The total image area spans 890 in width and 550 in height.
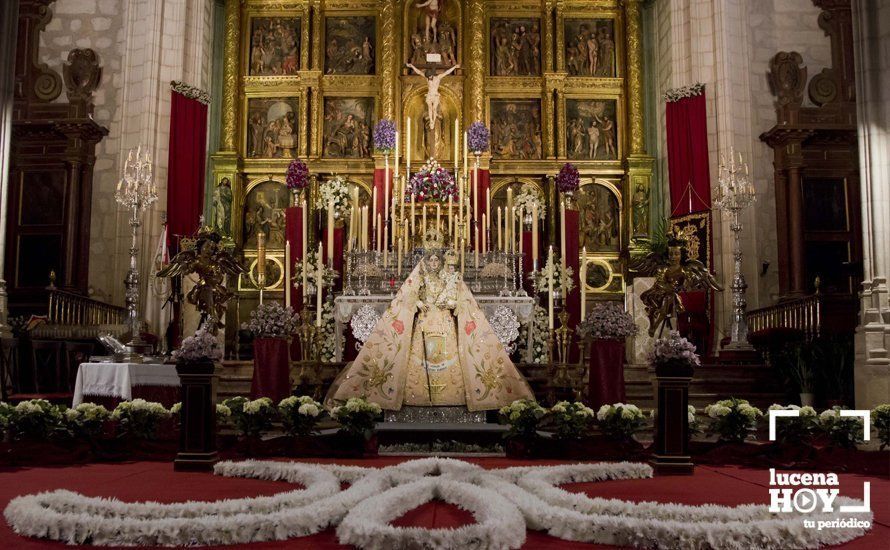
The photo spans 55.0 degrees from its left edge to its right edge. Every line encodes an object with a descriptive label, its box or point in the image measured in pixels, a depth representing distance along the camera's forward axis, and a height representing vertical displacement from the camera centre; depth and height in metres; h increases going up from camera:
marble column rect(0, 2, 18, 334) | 8.43 +2.61
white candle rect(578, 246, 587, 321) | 8.09 +0.81
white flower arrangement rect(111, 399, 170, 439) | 6.17 -0.42
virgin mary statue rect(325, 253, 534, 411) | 6.99 +0.01
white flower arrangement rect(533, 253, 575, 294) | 10.79 +1.05
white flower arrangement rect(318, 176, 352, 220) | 13.34 +2.55
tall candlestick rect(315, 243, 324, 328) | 8.41 +0.79
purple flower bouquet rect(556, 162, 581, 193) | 13.12 +2.76
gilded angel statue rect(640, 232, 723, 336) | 8.56 +0.77
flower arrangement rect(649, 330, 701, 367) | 5.27 +0.05
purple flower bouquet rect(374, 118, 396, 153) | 13.52 +3.51
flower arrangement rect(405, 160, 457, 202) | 12.64 +2.56
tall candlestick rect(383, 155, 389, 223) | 13.36 +2.78
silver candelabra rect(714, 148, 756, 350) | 11.05 +2.05
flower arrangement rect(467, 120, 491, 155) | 13.74 +3.55
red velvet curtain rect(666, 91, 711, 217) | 12.98 +3.18
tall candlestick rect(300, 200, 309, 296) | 10.18 +1.38
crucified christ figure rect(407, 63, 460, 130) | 14.73 +4.58
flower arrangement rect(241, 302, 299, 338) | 7.63 +0.31
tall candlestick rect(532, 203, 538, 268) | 10.12 +1.45
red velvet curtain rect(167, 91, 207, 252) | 12.97 +2.99
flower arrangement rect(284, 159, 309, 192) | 12.98 +2.76
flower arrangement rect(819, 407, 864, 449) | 5.91 -0.47
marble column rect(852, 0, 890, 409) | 8.00 +1.68
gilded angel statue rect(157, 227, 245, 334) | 8.41 +0.88
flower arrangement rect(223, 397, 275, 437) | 6.17 -0.42
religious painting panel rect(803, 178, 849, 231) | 12.80 +2.36
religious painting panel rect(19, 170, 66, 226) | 12.74 +2.39
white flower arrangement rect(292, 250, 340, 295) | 10.92 +1.10
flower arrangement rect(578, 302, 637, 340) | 7.50 +0.31
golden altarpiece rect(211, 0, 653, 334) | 14.87 +4.64
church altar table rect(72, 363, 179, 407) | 7.41 -0.22
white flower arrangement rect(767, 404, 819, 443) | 6.00 -0.46
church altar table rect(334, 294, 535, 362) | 10.40 +0.66
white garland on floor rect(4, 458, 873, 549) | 3.16 -0.63
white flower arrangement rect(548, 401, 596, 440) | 6.01 -0.43
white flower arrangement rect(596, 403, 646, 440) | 6.02 -0.43
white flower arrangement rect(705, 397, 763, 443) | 6.13 -0.43
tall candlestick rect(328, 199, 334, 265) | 9.29 +1.42
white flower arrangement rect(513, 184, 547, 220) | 13.51 +2.59
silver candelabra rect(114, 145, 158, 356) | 9.52 +2.00
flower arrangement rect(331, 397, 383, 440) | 6.01 -0.41
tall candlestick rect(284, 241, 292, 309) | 8.87 +0.85
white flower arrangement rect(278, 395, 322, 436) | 6.10 -0.42
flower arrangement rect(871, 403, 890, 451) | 5.87 -0.42
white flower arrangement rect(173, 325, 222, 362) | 5.30 +0.06
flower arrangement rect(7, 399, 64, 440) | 6.06 -0.46
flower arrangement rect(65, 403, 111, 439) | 6.02 -0.43
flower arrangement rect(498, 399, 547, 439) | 5.94 -0.41
